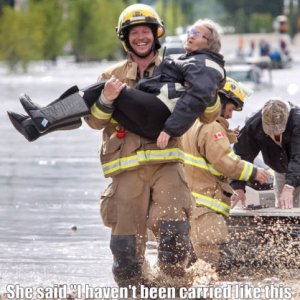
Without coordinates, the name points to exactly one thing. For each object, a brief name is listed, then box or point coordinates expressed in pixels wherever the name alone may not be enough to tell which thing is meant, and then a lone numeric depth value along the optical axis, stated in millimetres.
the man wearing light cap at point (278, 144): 19594
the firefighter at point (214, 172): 18109
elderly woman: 16281
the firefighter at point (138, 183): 16625
